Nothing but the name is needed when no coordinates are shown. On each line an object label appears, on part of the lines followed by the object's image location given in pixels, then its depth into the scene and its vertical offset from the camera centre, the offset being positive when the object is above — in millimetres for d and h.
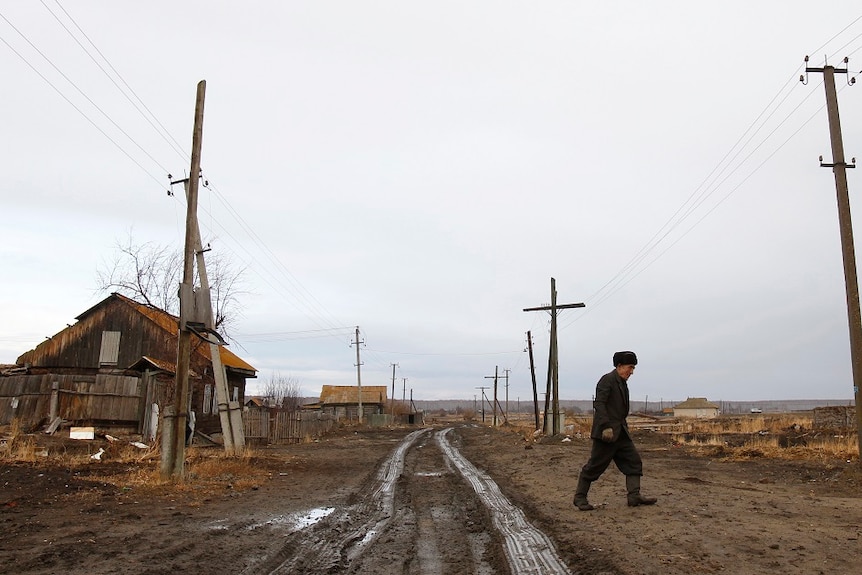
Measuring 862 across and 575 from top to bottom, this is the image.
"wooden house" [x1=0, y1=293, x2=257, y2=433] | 31047 +1919
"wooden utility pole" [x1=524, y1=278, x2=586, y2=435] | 30656 +1634
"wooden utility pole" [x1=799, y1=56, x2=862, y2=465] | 12969 +3365
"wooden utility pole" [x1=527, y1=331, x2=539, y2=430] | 42125 +1820
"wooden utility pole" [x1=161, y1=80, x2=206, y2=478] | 11727 +272
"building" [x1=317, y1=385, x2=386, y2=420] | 84312 -807
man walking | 7926 -443
